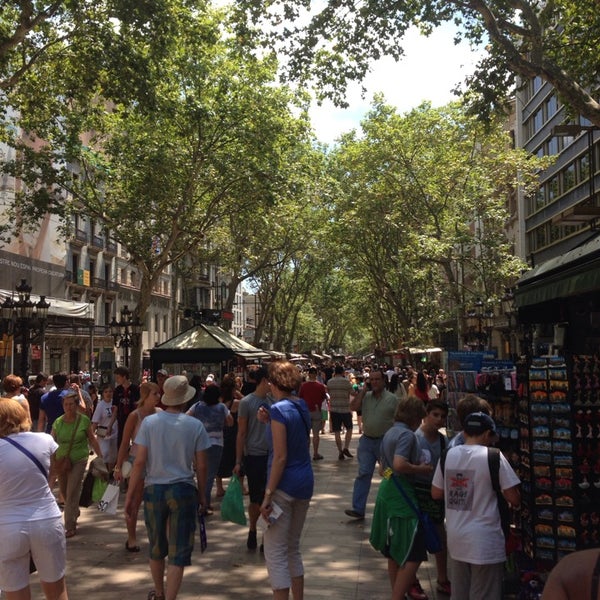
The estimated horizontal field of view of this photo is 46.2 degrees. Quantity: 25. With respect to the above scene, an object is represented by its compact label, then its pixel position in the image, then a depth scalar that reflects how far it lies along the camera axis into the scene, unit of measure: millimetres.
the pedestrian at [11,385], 7988
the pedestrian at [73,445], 7426
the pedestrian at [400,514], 4797
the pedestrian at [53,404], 9328
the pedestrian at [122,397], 9383
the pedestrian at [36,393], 12320
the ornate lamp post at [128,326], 22109
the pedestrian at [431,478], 5129
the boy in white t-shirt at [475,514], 4027
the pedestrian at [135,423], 6742
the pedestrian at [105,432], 9094
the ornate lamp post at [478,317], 23267
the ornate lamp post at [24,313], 15352
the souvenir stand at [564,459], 5082
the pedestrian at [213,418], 8203
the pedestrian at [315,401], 12930
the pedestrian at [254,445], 7109
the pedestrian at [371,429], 7918
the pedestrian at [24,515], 3996
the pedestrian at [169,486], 4805
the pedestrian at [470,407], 4828
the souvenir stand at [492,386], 6137
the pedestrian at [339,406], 13270
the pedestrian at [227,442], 9422
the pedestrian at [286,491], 4574
